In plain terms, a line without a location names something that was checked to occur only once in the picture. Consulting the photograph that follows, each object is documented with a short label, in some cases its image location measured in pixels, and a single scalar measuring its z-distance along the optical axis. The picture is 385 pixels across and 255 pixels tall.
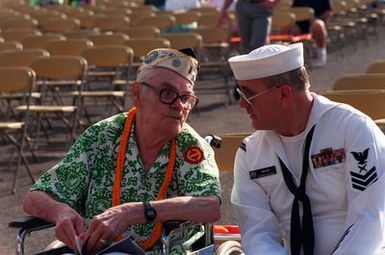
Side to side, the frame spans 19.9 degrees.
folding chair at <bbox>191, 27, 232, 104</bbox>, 14.97
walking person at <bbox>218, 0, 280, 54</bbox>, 13.63
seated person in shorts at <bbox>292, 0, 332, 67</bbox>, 17.80
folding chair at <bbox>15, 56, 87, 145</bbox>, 11.12
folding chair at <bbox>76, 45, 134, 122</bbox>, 11.82
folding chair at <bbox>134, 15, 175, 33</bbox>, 17.81
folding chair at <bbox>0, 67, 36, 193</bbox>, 9.80
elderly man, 4.63
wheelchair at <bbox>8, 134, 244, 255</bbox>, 4.39
